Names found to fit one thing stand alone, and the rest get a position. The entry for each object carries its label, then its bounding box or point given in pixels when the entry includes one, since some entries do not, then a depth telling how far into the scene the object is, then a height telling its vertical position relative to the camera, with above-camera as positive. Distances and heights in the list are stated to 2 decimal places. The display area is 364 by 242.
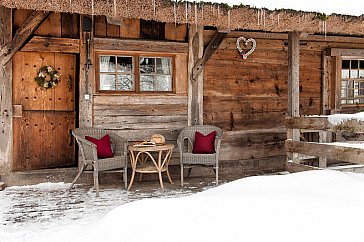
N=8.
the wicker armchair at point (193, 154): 5.75 -0.62
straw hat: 5.78 -0.46
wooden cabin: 5.43 +0.51
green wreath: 5.88 +0.44
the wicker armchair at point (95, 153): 5.26 -0.63
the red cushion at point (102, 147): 5.49 -0.54
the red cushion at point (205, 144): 5.96 -0.55
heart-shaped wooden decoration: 6.95 +1.03
